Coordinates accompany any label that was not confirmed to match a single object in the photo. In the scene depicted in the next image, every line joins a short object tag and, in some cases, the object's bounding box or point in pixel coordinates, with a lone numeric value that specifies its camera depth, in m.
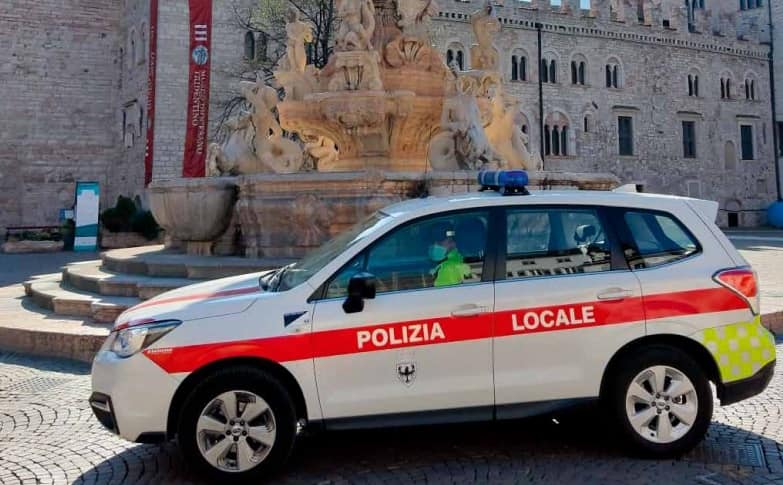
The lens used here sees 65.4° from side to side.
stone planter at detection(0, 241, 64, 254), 23.70
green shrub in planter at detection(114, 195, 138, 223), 25.73
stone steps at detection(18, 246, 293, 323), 7.17
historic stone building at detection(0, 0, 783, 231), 32.00
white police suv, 3.25
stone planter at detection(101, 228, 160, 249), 25.00
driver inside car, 3.52
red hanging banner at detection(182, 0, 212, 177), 26.83
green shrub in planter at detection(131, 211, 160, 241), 25.39
